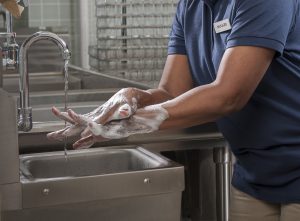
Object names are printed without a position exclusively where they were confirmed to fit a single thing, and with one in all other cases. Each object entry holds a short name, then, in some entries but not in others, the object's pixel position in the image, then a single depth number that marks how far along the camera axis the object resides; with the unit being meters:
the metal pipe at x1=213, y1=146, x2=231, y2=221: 1.84
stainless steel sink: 1.36
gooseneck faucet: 1.59
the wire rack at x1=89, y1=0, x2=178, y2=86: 3.42
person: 1.35
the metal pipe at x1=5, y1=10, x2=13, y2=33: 2.27
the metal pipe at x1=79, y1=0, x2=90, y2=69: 4.01
